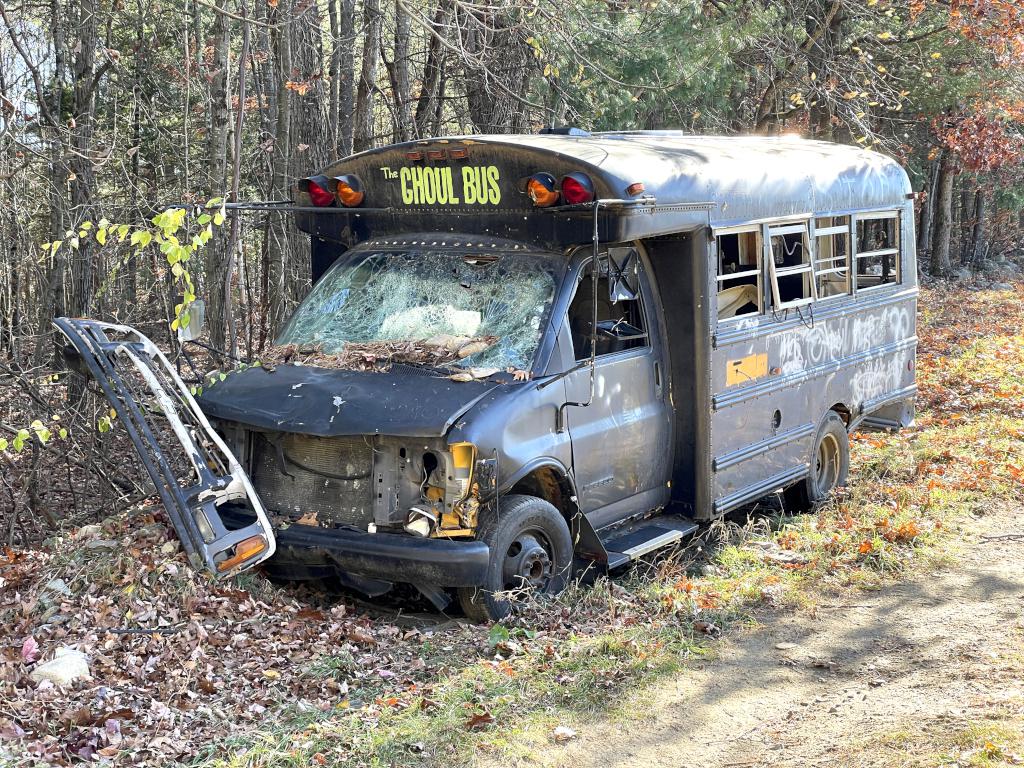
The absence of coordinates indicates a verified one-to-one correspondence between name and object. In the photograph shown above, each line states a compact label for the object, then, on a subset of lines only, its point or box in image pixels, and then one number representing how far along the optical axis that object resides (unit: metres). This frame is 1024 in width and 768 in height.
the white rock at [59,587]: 5.59
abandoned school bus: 5.85
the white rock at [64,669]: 4.81
